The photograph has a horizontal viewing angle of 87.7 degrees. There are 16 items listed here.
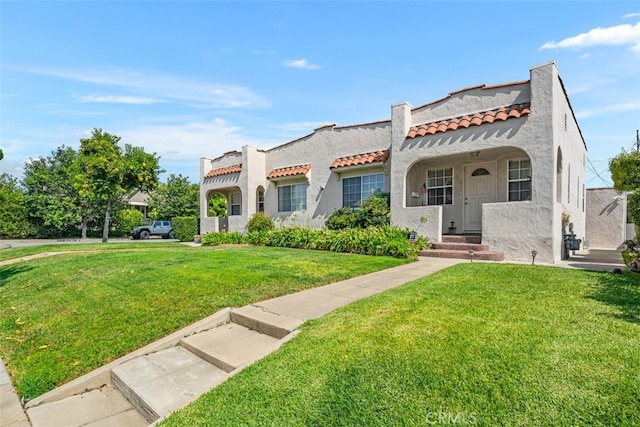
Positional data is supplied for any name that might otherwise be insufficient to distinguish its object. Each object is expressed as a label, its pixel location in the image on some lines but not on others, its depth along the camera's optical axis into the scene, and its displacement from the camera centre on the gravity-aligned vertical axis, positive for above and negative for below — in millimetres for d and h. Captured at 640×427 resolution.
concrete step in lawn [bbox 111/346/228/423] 3221 -1842
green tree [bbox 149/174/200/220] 35219 +1055
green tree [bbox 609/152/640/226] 10001 +1157
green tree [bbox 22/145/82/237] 28266 +853
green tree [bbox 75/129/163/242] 20000 +2529
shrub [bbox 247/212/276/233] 16639 -549
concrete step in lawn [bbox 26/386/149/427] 3189 -2035
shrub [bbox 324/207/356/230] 13070 -293
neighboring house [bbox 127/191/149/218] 39744 +1035
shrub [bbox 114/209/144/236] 32938 -1042
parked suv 28781 -1677
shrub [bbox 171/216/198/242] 23078 -1129
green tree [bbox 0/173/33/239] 27609 -841
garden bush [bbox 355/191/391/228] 12364 +22
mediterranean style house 9398 +1731
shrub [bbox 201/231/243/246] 17180 -1397
